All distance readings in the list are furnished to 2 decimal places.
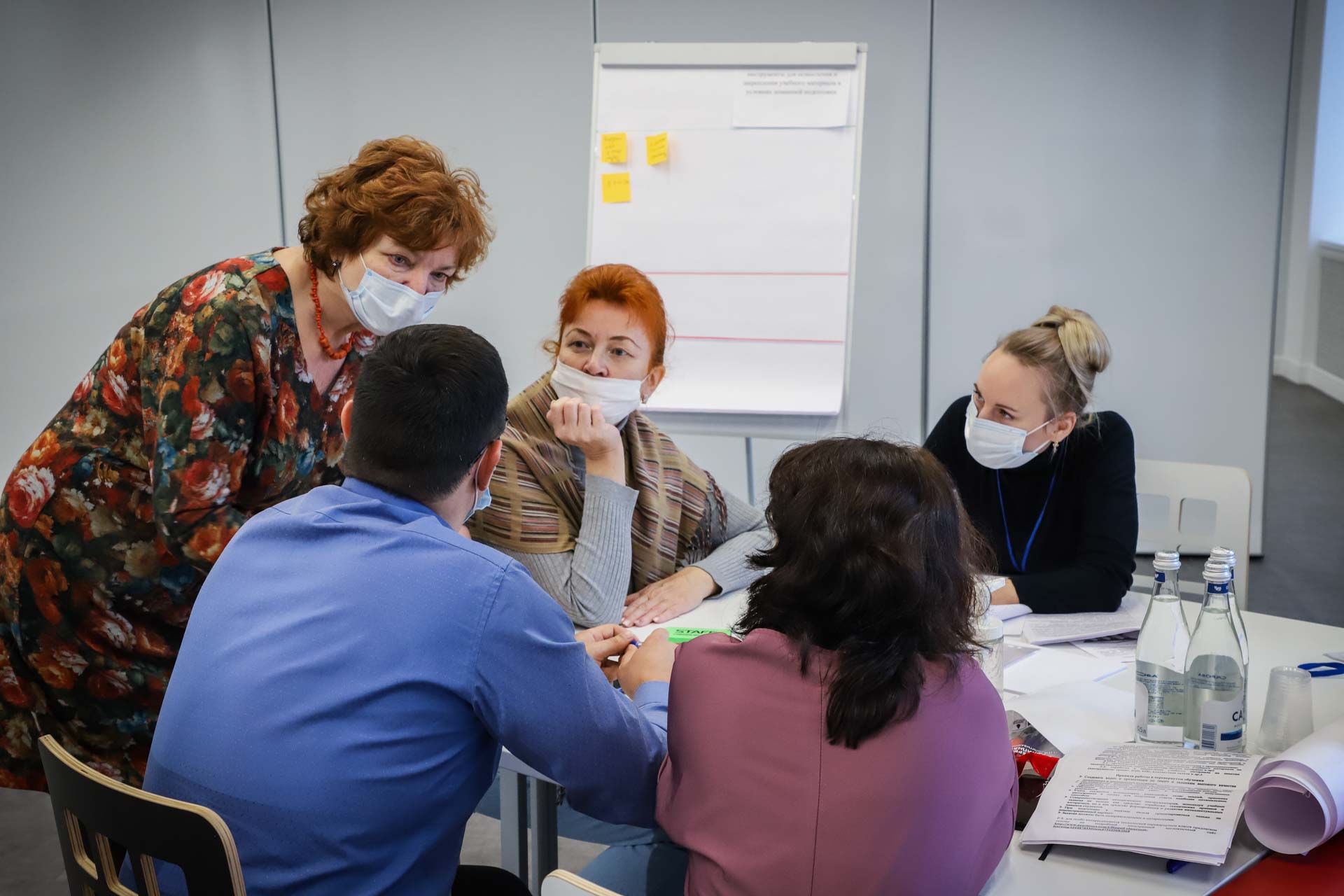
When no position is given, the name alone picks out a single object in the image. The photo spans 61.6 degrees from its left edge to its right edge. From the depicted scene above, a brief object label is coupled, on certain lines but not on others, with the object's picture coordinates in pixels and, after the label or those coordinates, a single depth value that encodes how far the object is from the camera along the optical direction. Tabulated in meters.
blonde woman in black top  2.13
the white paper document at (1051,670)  1.66
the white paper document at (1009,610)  1.92
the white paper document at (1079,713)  1.48
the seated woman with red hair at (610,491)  1.95
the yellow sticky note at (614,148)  3.23
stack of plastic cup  1.38
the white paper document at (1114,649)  1.77
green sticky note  1.80
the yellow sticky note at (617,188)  3.24
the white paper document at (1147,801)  1.17
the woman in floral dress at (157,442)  1.82
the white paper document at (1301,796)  1.16
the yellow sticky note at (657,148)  3.20
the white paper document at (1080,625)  1.84
